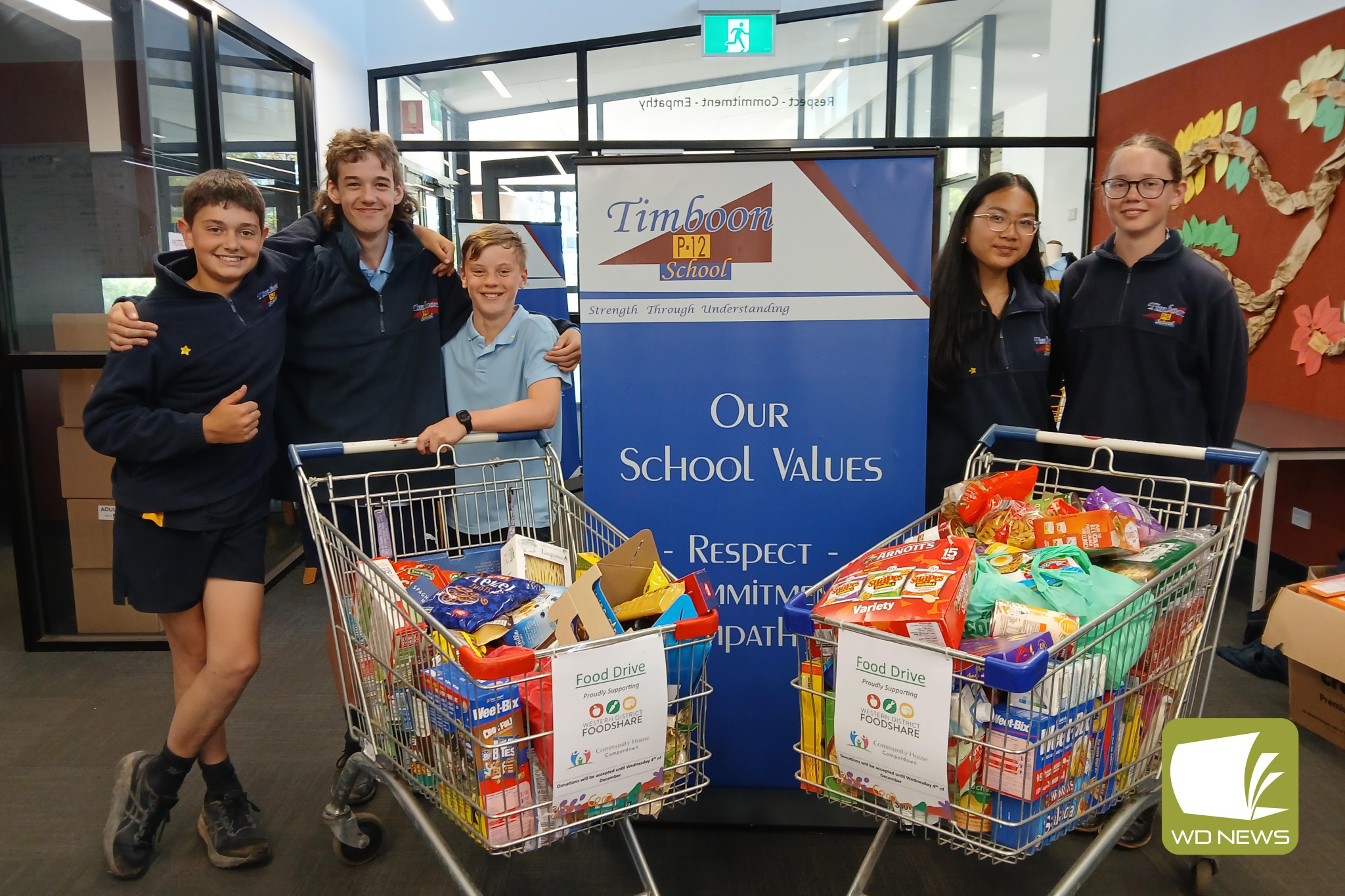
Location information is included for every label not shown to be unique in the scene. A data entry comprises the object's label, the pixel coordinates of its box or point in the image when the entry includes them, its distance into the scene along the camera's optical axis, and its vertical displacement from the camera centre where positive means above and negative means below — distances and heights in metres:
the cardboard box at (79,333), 3.54 -0.09
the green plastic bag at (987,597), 1.48 -0.48
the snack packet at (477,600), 1.52 -0.51
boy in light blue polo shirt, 2.21 -0.17
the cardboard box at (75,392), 3.55 -0.32
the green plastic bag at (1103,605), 1.46 -0.49
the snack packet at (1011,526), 1.74 -0.43
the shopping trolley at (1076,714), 1.34 -0.67
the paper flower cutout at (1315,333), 4.27 -0.14
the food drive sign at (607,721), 1.38 -0.64
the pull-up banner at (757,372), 2.05 -0.15
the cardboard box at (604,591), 1.44 -0.48
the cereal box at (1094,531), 1.66 -0.42
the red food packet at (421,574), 1.76 -0.52
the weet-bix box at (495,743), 1.37 -0.66
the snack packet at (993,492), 1.84 -0.38
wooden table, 3.61 -0.56
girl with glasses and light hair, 2.36 -0.08
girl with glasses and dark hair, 2.26 -0.07
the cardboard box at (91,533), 3.66 -0.91
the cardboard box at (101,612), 3.73 -1.25
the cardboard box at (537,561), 1.81 -0.51
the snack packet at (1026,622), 1.41 -0.50
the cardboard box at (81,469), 3.60 -0.64
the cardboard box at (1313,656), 2.83 -1.12
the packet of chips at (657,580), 1.62 -0.49
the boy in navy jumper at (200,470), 1.98 -0.37
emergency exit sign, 7.21 +2.18
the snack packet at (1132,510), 1.76 -0.40
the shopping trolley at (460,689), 1.40 -0.64
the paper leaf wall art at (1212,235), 5.09 +0.41
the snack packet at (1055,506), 1.76 -0.40
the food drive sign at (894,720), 1.34 -0.63
